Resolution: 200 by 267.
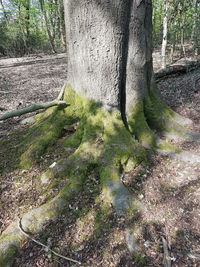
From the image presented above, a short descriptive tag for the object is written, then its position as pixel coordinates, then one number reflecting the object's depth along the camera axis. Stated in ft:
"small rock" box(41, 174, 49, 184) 9.57
